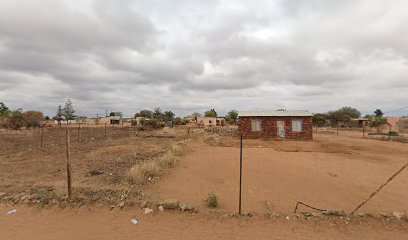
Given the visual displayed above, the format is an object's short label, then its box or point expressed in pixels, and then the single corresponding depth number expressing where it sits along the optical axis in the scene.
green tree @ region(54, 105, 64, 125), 87.73
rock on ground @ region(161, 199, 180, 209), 7.29
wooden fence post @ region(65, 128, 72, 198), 7.80
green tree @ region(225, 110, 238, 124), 77.90
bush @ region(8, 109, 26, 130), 47.03
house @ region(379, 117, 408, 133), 44.22
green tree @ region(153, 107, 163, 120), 84.94
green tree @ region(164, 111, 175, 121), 81.51
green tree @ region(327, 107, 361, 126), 72.20
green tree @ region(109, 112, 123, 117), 115.56
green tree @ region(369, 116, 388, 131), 44.59
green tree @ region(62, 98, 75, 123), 90.19
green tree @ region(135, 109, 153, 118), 108.77
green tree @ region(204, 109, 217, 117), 92.21
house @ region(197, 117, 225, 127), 64.48
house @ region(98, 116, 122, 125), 83.75
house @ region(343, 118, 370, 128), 59.41
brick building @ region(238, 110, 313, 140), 26.28
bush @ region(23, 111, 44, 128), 52.37
